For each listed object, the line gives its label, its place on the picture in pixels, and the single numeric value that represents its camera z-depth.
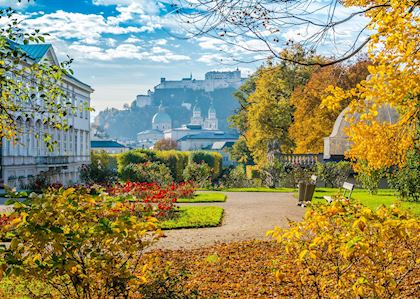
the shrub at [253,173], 43.78
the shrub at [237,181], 28.59
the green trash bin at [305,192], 16.98
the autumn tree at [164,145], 108.06
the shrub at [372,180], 21.20
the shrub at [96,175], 30.25
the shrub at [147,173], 25.78
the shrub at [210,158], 48.72
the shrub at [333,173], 27.48
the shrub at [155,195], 14.05
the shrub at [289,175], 27.25
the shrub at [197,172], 28.62
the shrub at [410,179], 16.91
